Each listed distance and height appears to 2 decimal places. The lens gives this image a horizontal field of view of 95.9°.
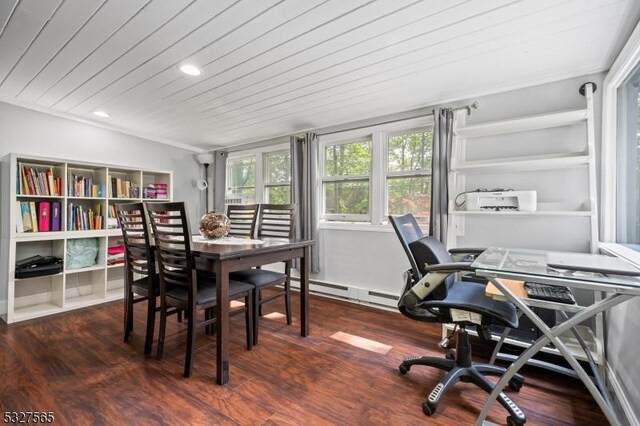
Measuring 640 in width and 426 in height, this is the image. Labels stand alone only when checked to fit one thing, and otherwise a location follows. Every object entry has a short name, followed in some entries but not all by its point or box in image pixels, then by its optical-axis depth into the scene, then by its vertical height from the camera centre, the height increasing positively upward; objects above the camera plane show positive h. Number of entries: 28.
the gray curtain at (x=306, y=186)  3.43 +0.35
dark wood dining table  1.70 -0.30
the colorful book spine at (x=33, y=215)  2.70 +0.00
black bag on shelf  2.61 -0.48
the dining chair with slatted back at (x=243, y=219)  2.92 -0.04
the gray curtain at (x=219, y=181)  4.41 +0.51
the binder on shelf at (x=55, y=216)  2.82 -0.01
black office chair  1.43 -0.48
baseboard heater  3.02 -0.89
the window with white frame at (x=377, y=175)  2.94 +0.44
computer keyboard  1.27 -0.36
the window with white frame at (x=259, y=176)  4.00 +0.57
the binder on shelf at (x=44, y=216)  2.75 -0.01
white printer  2.08 +0.11
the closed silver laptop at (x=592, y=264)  1.18 -0.24
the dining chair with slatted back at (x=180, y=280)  1.76 -0.42
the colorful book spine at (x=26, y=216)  2.66 -0.01
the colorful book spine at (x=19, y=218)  2.61 -0.03
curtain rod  2.49 +0.97
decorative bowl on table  2.36 -0.08
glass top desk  1.03 -0.25
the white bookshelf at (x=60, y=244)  2.59 -0.29
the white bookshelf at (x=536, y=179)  1.97 +0.28
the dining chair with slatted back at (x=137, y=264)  2.00 -0.36
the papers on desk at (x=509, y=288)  1.27 -0.35
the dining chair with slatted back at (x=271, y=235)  2.26 -0.21
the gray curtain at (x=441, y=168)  2.55 +0.42
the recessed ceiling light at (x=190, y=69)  2.06 +1.06
